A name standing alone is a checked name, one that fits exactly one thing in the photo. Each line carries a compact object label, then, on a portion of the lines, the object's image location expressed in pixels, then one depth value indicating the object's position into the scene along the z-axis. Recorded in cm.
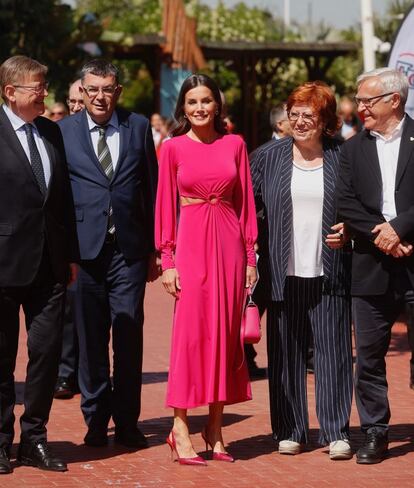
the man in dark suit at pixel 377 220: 1108
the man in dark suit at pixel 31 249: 1065
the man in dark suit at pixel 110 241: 1163
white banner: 1840
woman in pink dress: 1105
